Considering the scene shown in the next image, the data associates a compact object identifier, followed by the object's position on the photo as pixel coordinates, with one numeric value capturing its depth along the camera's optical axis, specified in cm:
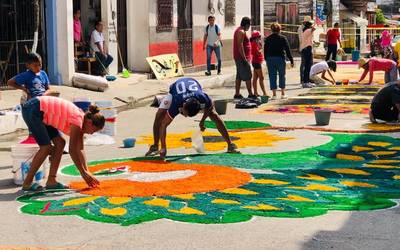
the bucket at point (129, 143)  1250
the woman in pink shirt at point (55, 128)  879
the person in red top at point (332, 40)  3228
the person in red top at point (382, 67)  2125
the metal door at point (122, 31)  2461
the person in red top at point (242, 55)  1866
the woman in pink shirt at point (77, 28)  2156
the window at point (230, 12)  3394
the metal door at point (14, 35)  1872
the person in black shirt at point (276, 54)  1950
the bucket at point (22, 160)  941
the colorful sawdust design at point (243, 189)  796
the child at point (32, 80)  1032
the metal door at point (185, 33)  2816
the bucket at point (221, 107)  1652
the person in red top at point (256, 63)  1948
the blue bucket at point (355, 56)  3910
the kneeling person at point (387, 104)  1402
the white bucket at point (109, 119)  1341
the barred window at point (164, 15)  2570
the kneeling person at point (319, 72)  2352
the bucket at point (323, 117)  1468
